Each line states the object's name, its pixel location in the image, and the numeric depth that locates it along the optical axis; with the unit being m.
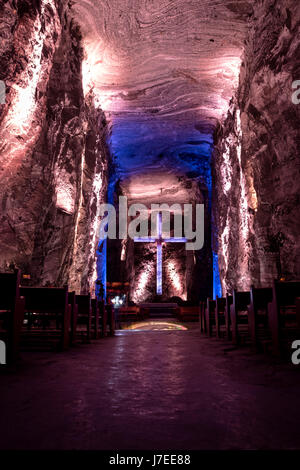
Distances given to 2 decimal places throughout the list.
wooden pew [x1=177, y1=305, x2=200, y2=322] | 14.23
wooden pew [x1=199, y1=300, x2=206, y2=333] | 8.45
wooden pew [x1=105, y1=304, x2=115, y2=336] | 7.86
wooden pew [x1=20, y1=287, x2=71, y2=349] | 4.32
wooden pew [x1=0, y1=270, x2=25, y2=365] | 3.28
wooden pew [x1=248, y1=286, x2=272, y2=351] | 4.41
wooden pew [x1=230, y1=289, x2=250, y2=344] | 5.08
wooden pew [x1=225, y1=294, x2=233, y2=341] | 5.77
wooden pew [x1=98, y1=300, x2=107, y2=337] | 7.12
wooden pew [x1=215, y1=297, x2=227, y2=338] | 6.51
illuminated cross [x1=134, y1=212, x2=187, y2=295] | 21.02
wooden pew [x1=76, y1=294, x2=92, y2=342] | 5.74
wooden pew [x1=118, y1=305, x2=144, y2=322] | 14.75
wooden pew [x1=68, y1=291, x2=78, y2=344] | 4.95
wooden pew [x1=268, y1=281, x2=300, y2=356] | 3.76
